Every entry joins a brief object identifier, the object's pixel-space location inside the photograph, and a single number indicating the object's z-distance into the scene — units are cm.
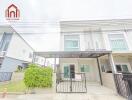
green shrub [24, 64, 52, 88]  490
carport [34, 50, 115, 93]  531
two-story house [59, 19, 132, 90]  879
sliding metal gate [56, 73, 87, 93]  529
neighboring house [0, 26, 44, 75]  902
